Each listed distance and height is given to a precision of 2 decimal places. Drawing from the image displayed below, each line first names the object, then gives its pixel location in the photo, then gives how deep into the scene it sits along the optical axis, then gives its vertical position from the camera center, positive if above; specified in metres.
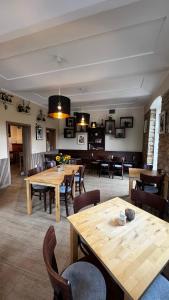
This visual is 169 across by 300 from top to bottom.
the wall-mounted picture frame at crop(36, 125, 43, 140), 5.81 +0.39
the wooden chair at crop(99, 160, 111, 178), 5.89 -1.03
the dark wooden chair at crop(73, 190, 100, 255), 1.55 -0.71
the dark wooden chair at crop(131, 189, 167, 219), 1.64 -0.67
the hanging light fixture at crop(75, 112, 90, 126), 4.66 +0.77
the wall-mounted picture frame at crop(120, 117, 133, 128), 6.36 +0.90
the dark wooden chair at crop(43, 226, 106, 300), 0.78 -0.96
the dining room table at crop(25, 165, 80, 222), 2.68 -0.70
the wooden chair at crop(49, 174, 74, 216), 2.82 -0.93
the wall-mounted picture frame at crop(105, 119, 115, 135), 6.53 +0.69
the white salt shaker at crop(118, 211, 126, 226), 1.34 -0.69
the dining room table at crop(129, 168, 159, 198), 3.26 -0.67
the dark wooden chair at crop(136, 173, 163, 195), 2.71 -0.79
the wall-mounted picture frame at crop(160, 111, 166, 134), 3.13 +0.46
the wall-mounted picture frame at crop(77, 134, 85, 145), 7.12 +0.17
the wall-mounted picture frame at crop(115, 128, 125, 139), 6.46 +0.42
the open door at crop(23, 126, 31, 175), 5.43 -0.17
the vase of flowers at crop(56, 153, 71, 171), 3.57 -0.40
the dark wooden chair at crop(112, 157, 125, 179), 5.67 -0.88
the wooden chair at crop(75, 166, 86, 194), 3.59 -0.83
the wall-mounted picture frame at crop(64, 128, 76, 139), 7.22 +0.46
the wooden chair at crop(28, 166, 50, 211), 3.09 -0.95
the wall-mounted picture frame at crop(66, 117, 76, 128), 7.15 +0.99
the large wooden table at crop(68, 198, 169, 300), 0.84 -0.74
